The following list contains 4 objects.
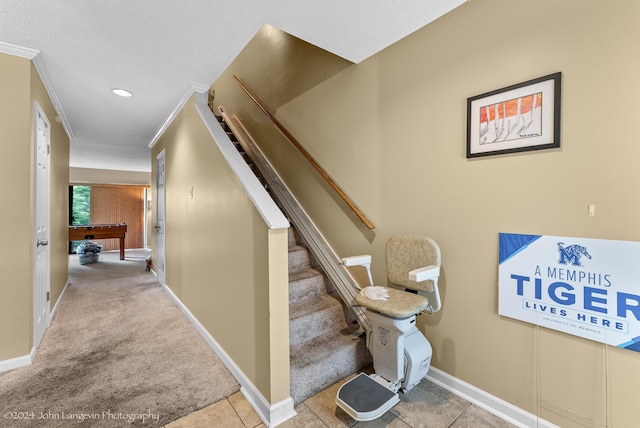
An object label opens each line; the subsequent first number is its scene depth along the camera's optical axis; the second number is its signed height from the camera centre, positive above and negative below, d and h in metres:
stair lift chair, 1.57 -0.74
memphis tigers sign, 1.24 -0.36
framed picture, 1.42 +0.53
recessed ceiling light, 3.01 +1.33
